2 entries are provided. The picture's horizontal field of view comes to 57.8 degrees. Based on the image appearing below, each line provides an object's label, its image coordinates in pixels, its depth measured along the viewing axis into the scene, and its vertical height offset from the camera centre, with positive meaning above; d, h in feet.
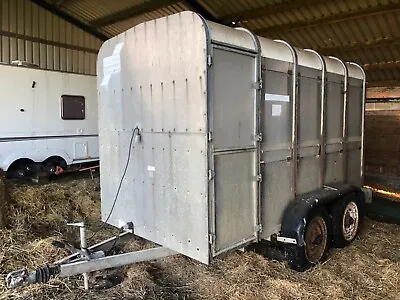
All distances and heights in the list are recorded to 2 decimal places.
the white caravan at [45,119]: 25.75 +0.92
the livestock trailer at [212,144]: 10.19 -0.43
